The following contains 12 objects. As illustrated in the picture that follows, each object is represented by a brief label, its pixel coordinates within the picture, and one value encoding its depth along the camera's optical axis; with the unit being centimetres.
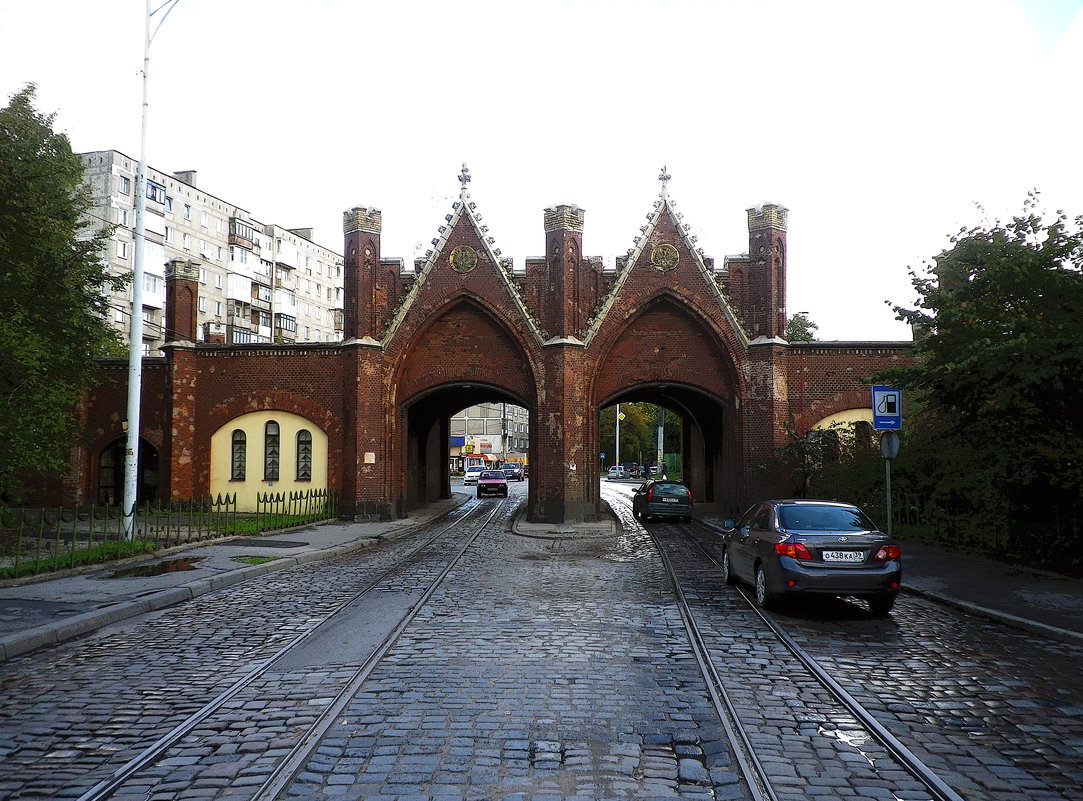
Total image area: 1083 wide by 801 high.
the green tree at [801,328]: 5700
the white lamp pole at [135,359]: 1728
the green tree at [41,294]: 1652
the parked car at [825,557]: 978
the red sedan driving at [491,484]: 4581
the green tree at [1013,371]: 1181
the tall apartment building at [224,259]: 5128
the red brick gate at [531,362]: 2711
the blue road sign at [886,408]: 1504
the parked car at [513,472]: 7611
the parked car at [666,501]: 2764
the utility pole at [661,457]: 6353
